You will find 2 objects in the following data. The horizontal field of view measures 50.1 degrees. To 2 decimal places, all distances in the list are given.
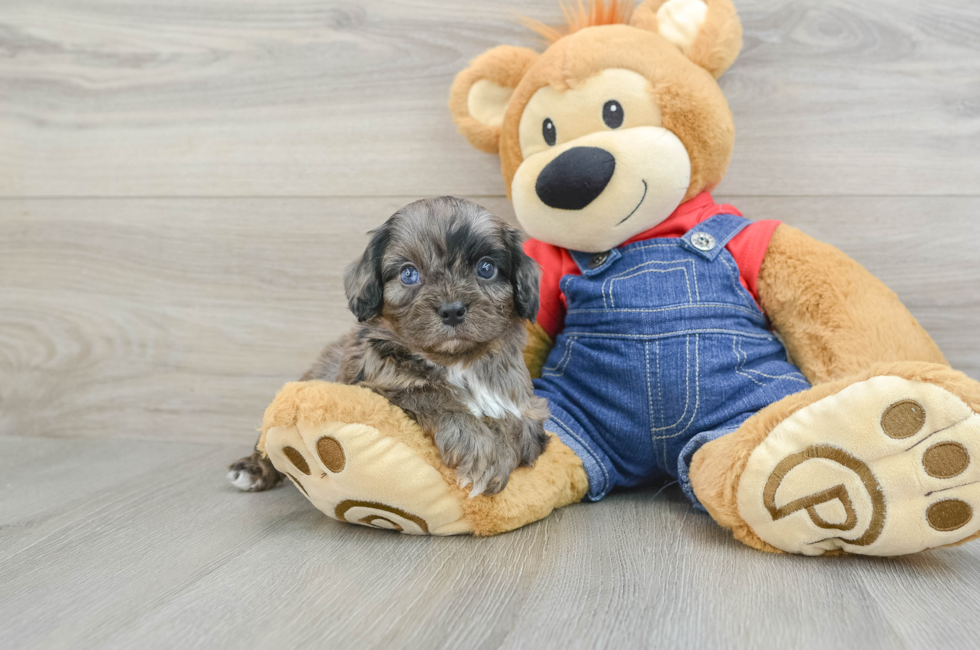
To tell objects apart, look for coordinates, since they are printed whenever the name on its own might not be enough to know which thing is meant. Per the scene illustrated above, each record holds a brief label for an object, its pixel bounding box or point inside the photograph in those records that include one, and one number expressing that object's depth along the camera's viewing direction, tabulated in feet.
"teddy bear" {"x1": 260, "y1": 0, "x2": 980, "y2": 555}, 2.10
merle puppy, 2.12
